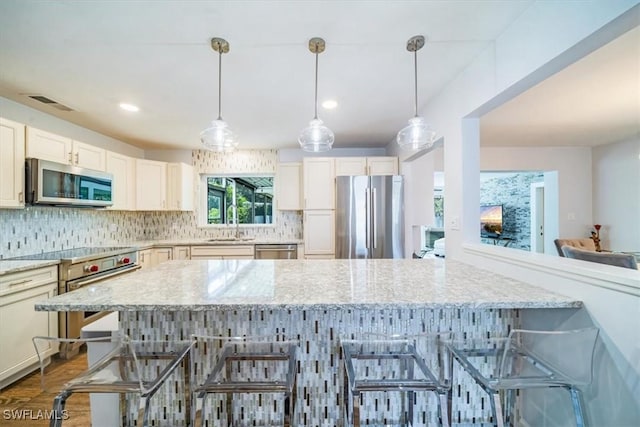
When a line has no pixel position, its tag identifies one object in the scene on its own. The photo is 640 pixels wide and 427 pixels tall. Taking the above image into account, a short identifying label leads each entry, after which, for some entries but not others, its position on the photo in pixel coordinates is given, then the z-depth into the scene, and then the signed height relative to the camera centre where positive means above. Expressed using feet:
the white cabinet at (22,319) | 6.61 -2.62
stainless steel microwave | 7.86 +0.97
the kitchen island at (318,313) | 4.10 -1.73
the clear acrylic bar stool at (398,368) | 3.57 -2.31
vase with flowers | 14.14 -1.14
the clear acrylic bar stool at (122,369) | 3.55 -2.17
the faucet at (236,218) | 15.03 -0.16
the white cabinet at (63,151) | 8.04 +2.11
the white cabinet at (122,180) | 11.39 +1.54
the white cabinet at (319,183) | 13.16 +1.49
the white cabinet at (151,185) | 12.84 +1.40
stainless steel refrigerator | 11.89 -0.11
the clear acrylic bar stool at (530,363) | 3.61 -2.19
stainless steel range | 7.99 -1.71
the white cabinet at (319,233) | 13.12 -0.86
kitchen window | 15.31 +0.83
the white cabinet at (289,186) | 14.07 +1.44
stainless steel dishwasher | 13.10 -1.69
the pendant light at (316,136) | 6.33 +1.80
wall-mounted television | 24.32 -0.53
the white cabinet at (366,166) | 12.93 +2.26
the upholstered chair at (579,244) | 11.85 -1.33
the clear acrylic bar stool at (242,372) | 3.68 -2.39
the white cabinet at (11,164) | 7.24 +1.38
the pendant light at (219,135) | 6.32 +1.82
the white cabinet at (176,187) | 13.58 +1.37
